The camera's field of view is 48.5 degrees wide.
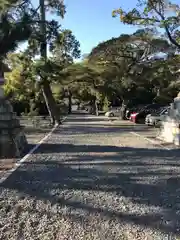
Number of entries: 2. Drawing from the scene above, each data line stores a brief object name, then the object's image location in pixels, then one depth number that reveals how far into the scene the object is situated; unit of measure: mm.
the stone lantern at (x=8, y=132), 5782
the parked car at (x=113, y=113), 24861
